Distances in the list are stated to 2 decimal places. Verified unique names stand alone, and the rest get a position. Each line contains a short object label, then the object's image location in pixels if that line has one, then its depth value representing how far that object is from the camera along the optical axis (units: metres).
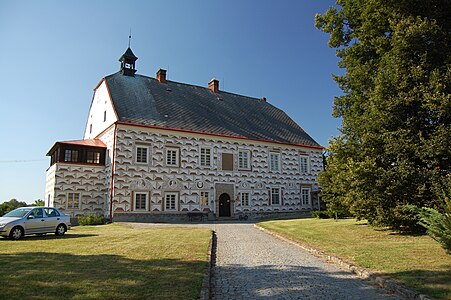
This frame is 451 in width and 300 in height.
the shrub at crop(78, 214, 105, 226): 24.58
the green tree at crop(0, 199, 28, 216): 34.05
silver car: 14.24
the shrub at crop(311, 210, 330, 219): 25.08
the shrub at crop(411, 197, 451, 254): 8.37
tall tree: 12.74
